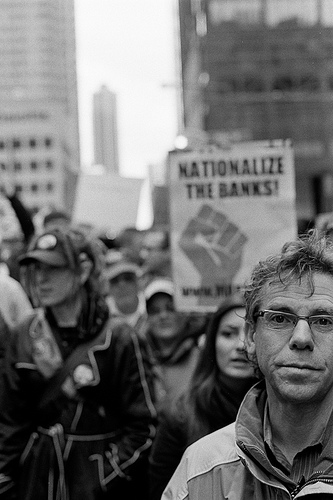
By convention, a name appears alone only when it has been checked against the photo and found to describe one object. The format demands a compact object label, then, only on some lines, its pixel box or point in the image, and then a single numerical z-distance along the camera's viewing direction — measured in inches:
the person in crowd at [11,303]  197.8
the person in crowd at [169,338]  213.6
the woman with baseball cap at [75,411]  146.6
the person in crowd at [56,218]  289.6
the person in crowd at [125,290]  258.2
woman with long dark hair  143.4
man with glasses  83.6
